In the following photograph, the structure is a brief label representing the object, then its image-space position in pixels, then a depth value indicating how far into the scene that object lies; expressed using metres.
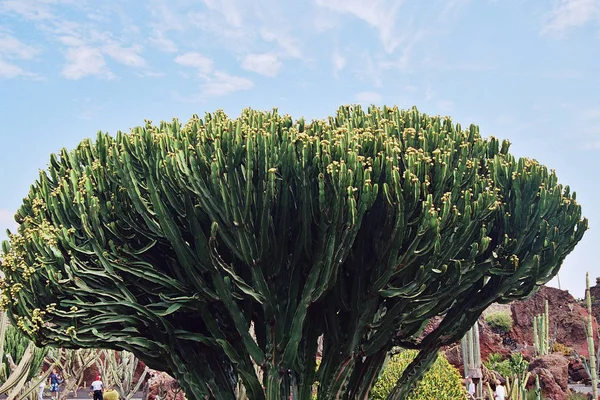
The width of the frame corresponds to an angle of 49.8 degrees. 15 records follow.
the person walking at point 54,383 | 23.14
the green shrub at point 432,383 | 14.14
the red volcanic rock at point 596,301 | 35.12
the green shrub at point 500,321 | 35.09
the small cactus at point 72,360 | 18.00
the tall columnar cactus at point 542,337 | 26.66
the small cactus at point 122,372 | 17.80
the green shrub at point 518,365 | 15.34
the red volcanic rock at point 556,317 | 33.00
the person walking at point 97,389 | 20.02
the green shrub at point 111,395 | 19.54
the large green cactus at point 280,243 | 8.77
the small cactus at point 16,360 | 11.53
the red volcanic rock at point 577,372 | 26.50
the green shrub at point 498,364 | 24.02
